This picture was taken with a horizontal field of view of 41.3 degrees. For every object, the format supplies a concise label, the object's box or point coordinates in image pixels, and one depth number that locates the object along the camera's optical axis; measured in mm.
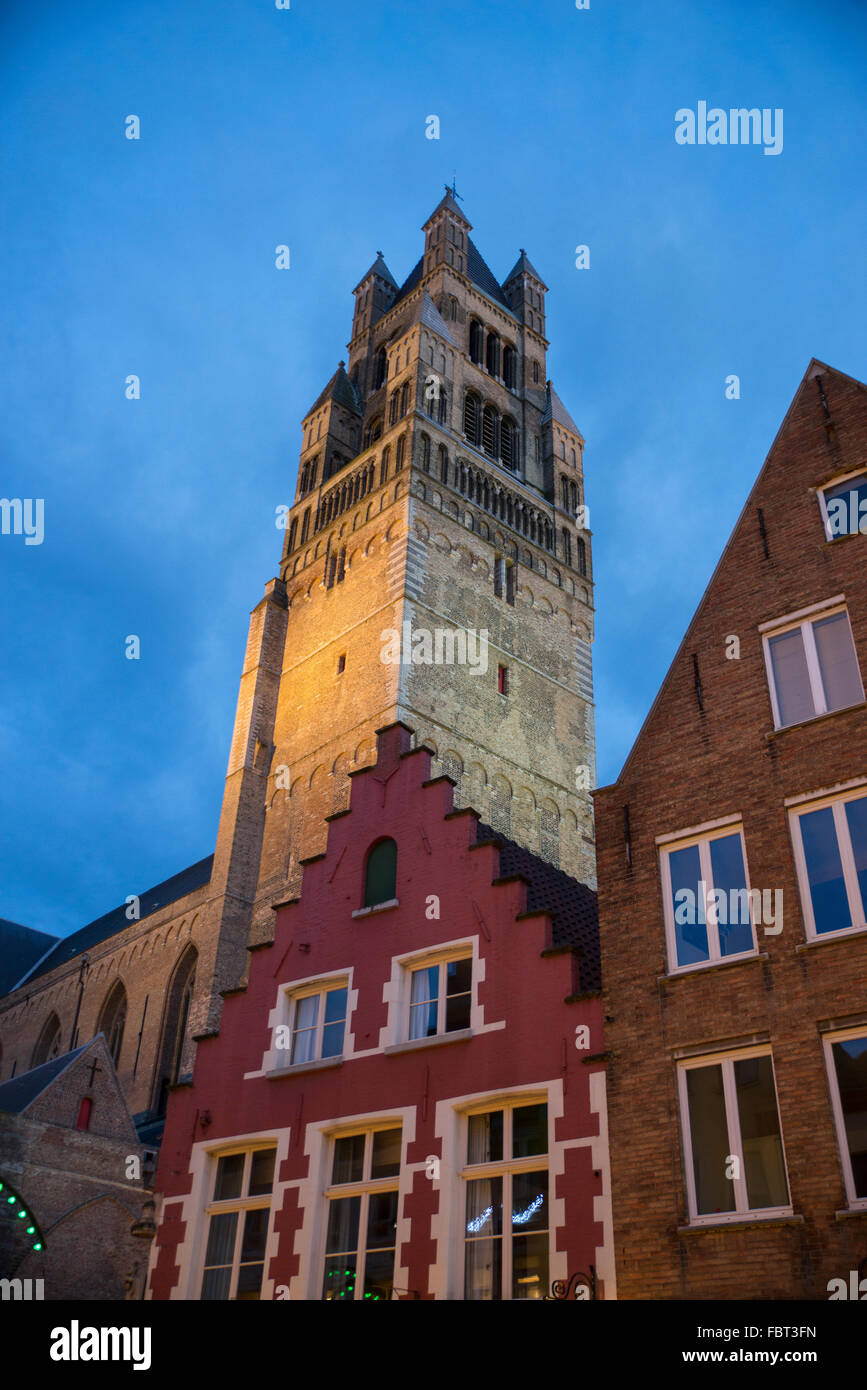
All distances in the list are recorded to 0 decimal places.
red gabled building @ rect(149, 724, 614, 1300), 11867
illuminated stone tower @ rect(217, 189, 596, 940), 37656
